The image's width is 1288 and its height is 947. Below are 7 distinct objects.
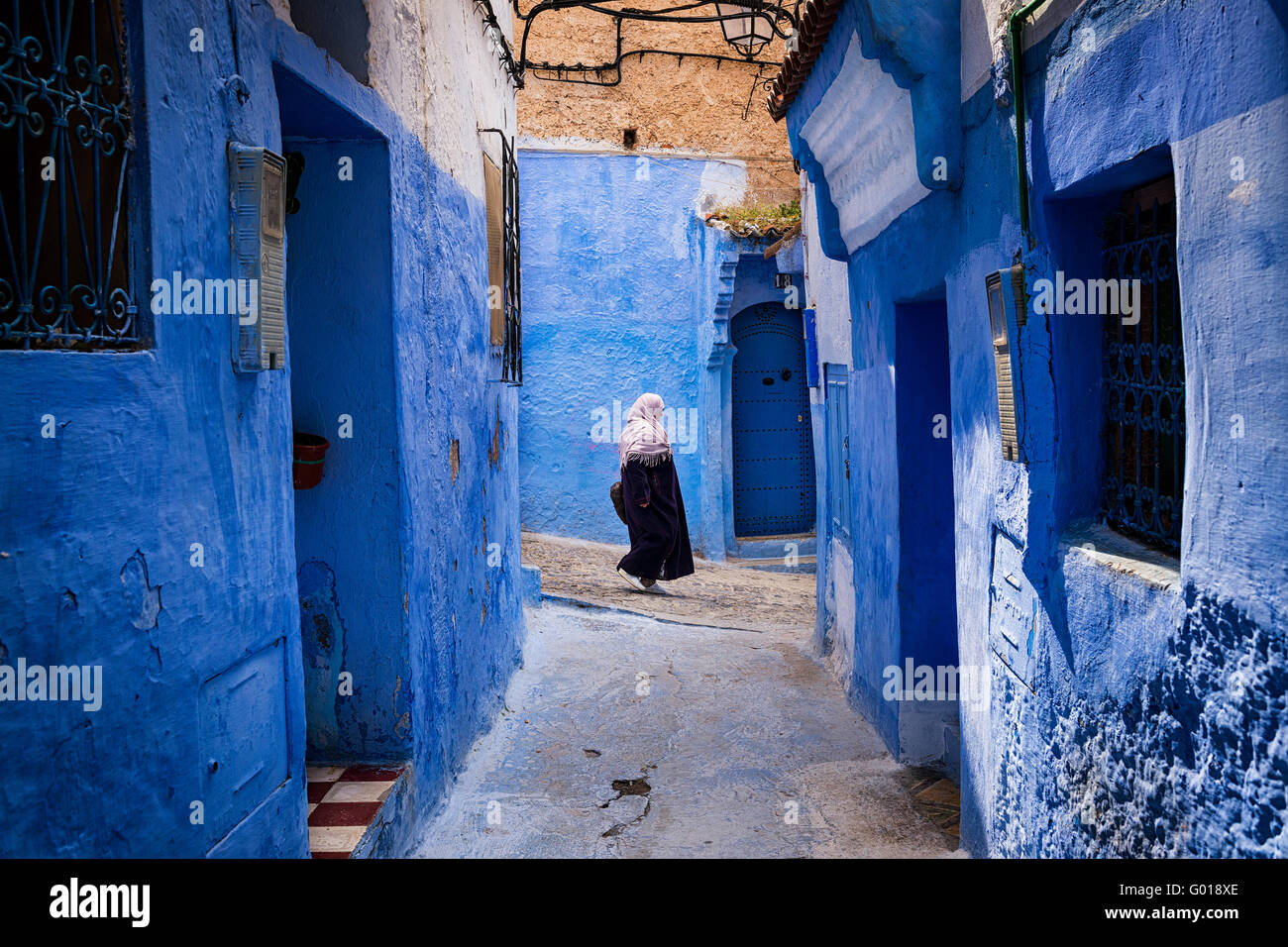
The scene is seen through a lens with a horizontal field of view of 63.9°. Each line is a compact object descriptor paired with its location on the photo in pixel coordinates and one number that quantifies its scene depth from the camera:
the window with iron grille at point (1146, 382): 2.44
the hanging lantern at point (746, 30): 10.91
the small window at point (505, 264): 6.13
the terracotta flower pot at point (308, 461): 3.79
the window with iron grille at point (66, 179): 1.85
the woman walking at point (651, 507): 9.11
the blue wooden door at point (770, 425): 12.34
